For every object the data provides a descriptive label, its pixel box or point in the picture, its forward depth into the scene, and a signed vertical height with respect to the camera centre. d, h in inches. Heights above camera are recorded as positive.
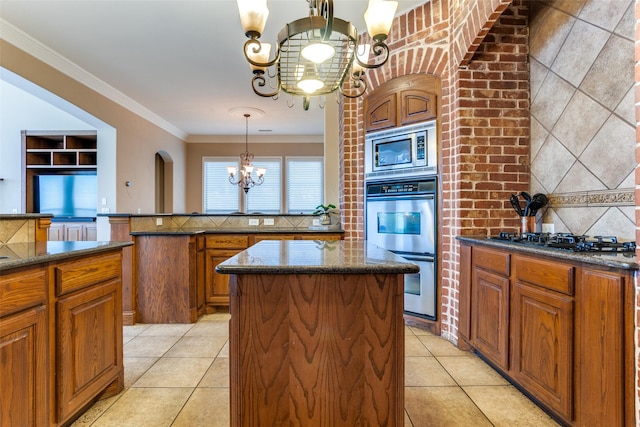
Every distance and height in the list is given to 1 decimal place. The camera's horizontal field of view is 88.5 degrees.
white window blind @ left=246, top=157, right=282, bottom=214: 303.3 +17.8
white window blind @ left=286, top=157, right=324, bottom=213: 304.2 +26.2
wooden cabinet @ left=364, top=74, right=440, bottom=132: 108.8 +38.2
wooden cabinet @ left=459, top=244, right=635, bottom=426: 50.1 -22.7
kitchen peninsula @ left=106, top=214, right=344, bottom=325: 121.1 -20.3
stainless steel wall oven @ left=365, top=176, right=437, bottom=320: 109.9 -5.5
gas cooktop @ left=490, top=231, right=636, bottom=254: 60.5 -6.4
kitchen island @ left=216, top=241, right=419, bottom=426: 48.4 -20.3
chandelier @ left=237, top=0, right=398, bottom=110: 59.1 +34.3
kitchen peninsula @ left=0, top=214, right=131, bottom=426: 49.1 -19.9
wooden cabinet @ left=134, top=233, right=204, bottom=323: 121.2 -24.8
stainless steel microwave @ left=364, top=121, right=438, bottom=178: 109.0 +21.3
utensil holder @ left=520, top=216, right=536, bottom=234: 93.5 -3.5
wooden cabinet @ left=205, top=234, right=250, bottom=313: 132.9 -18.6
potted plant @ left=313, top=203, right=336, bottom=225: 149.0 -0.8
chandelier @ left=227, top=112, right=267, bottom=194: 229.1 +31.0
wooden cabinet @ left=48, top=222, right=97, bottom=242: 202.5 -11.8
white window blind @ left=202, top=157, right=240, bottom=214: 303.0 +22.3
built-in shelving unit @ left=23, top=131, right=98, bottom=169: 207.5 +37.8
